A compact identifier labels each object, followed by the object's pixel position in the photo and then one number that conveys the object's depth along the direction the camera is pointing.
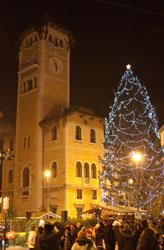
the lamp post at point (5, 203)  16.15
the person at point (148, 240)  7.39
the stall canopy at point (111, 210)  24.10
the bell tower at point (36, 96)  35.35
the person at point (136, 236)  9.89
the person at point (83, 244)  6.50
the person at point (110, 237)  11.61
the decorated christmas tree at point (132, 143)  25.66
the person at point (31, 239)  11.00
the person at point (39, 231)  8.89
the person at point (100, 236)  12.07
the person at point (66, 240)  9.84
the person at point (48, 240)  7.35
